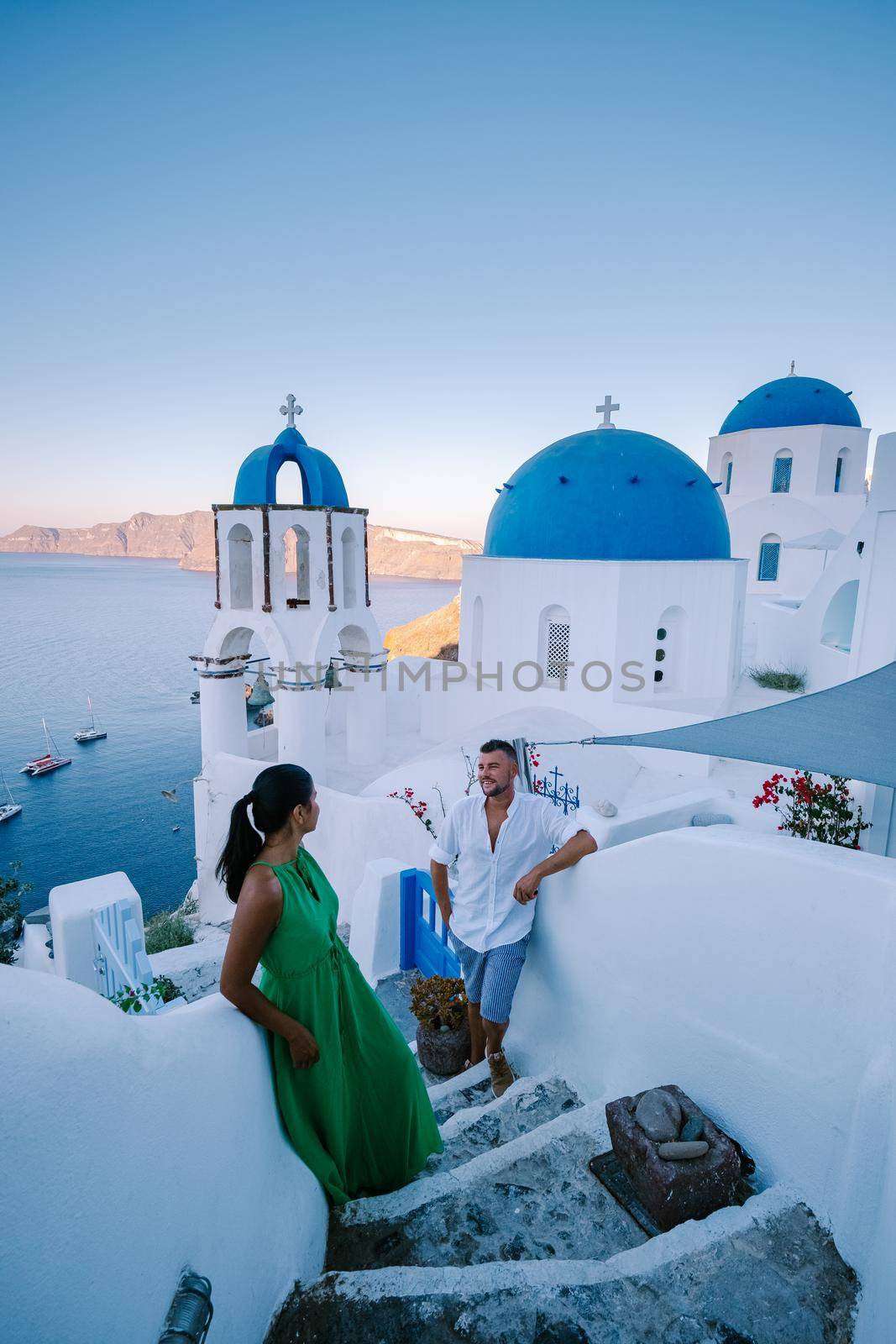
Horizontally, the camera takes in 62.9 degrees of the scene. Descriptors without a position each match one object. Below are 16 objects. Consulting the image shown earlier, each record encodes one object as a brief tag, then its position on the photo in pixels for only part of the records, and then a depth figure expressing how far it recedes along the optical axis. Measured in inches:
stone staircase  83.1
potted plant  161.9
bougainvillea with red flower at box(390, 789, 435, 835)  344.0
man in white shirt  132.6
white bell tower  493.0
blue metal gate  215.9
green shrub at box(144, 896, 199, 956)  461.7
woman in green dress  84.4
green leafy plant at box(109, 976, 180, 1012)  190.1
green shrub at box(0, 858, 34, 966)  459.1
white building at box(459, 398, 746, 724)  474.9
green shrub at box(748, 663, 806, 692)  555.5
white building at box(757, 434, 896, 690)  225.3
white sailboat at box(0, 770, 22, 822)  1182.3
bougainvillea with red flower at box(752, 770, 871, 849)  174.7
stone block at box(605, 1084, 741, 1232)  99.7
